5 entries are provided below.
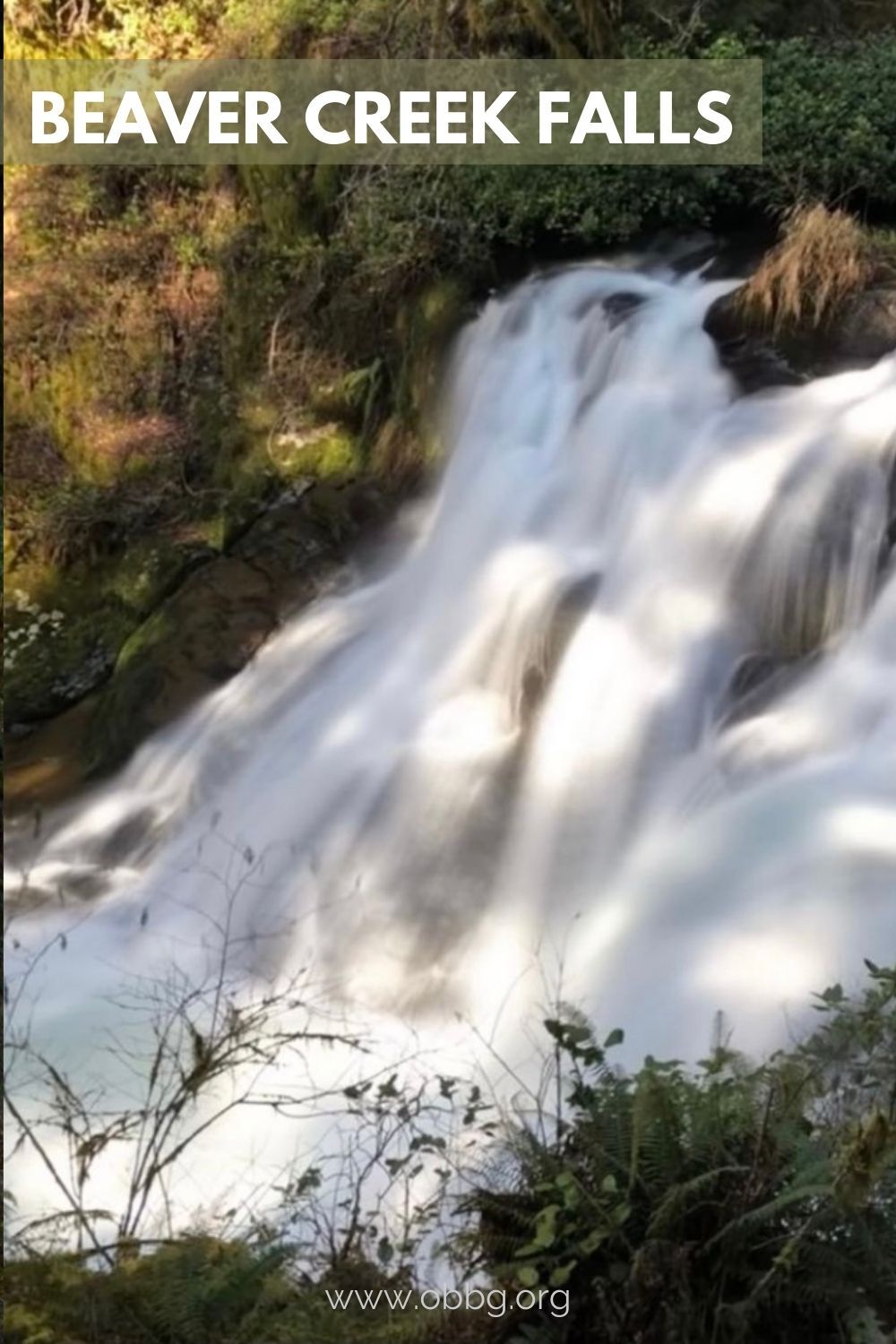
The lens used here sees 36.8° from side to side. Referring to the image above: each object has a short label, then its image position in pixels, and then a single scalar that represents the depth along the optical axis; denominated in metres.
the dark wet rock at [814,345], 6.68
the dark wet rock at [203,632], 7.36
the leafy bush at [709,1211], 2.54
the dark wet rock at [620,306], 7.52
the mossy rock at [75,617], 8.33
